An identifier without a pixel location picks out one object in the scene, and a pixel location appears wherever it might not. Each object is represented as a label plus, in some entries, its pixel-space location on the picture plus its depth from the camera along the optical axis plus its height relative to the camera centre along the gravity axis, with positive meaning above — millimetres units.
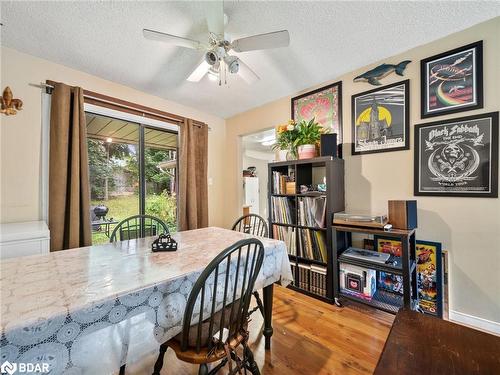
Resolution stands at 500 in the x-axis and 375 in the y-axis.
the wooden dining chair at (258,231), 1632 -453
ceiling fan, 1399 +1035
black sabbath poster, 1583 +240
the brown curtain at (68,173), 1994 +164
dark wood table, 610 -531
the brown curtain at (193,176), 2969 +180
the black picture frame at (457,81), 1621 +874
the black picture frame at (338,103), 2346 +952
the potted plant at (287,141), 2387 +554
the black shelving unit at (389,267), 1600 -665
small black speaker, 2150 +440
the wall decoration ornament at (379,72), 1969 +1139
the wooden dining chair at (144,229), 2545 -510
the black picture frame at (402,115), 1936 +712
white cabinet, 1435 -365
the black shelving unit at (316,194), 2057 -66
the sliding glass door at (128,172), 2473 +224
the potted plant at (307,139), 2246 +537
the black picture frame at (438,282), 1726 -795
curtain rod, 2020 +1009
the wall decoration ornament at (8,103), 1471 +619
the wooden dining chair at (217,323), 887 -654
